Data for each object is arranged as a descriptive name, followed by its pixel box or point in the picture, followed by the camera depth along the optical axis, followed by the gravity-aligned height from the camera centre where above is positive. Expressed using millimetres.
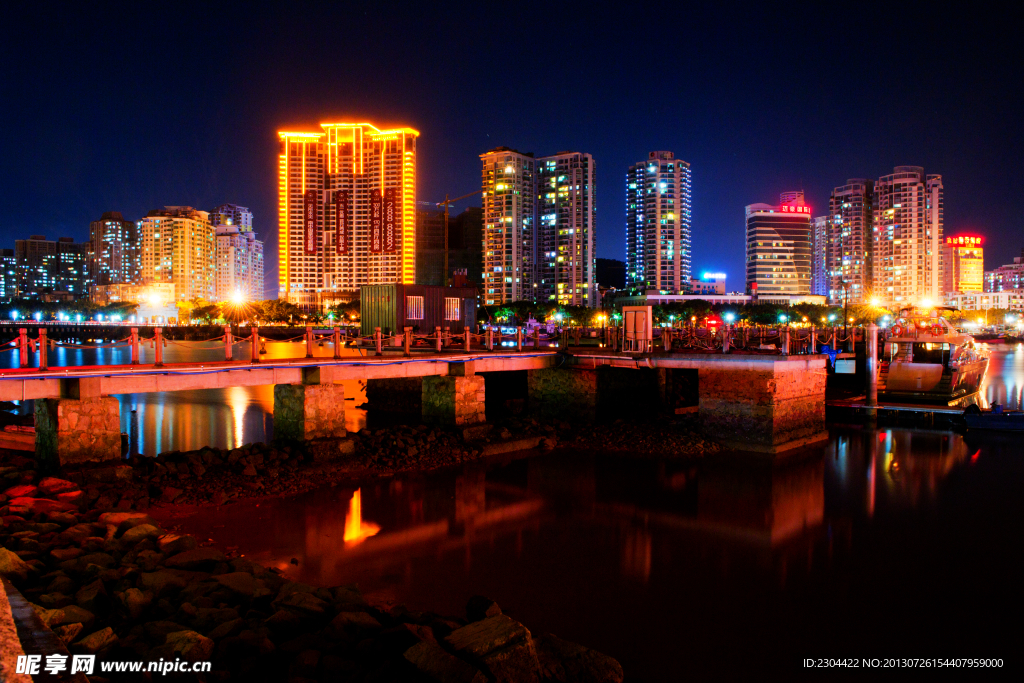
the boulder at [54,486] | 12648 -3118
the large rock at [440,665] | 6008 -3198
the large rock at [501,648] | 6199 -3165
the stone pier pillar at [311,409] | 17828 -2253
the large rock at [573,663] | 6938 -3710
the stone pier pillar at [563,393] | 24238 -2497
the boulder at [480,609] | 7859 -3499
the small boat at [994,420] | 24938 -3610
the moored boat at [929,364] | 30359 -1720
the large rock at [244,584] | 8323 -3373
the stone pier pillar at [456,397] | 21031 -2269
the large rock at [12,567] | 8352 -3119
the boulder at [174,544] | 9906 -3364
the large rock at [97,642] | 6598 -3256
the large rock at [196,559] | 9312 -3379
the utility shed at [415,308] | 28422 +987
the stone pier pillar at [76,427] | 13891 -2141
